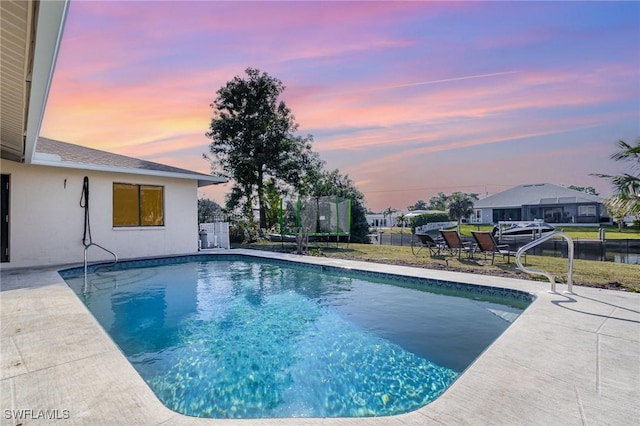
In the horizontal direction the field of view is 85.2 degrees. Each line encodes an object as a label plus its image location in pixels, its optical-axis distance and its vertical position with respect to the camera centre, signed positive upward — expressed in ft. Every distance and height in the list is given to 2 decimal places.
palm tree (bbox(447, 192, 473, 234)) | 132.67 +3.35
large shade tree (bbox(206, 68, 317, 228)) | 57.11 +12.96
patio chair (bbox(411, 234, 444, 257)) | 33.91 -2.58
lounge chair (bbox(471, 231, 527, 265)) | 29.60 -2.38
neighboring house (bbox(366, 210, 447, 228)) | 169.76 -1.19
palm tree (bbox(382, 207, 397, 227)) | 155.33 +2.31
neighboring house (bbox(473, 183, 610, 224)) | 106.63 +3.09
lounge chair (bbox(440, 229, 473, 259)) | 31.91 -2.34
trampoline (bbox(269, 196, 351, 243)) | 45.73 +0.22
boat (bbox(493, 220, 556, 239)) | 66.99 -2.94
